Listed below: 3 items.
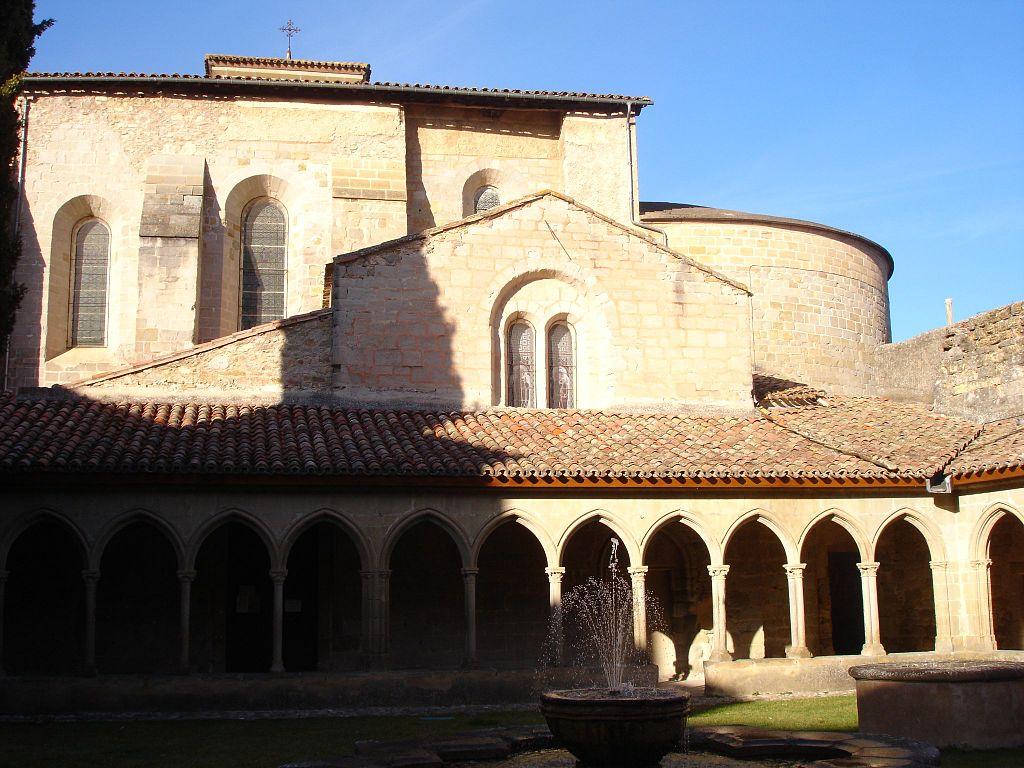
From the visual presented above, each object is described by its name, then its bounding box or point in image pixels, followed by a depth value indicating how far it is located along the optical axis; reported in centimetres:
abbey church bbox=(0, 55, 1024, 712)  1450
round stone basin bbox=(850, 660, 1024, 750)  948
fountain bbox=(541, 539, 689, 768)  772
